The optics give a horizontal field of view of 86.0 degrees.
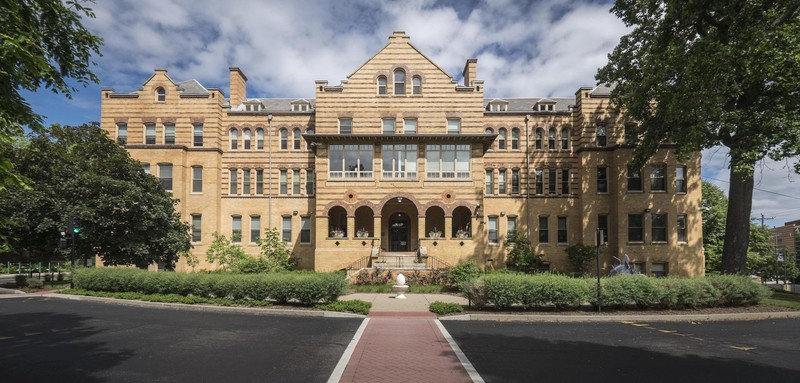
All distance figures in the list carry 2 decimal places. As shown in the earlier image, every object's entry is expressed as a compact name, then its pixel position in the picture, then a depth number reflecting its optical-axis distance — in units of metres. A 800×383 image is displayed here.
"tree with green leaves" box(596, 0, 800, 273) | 15.52
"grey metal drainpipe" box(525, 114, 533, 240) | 30.66
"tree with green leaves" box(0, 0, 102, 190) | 5.50
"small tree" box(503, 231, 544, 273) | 26.53
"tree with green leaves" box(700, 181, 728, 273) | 37.88
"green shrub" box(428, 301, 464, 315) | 14.07
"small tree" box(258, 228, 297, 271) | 23.97
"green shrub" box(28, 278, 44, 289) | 23.22
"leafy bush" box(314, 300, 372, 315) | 14.19
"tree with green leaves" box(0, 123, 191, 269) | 20.75
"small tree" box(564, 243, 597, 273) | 27.98
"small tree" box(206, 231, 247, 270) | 23.11
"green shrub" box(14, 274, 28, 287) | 23.72
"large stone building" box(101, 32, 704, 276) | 27.33
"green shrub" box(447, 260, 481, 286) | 20.89
